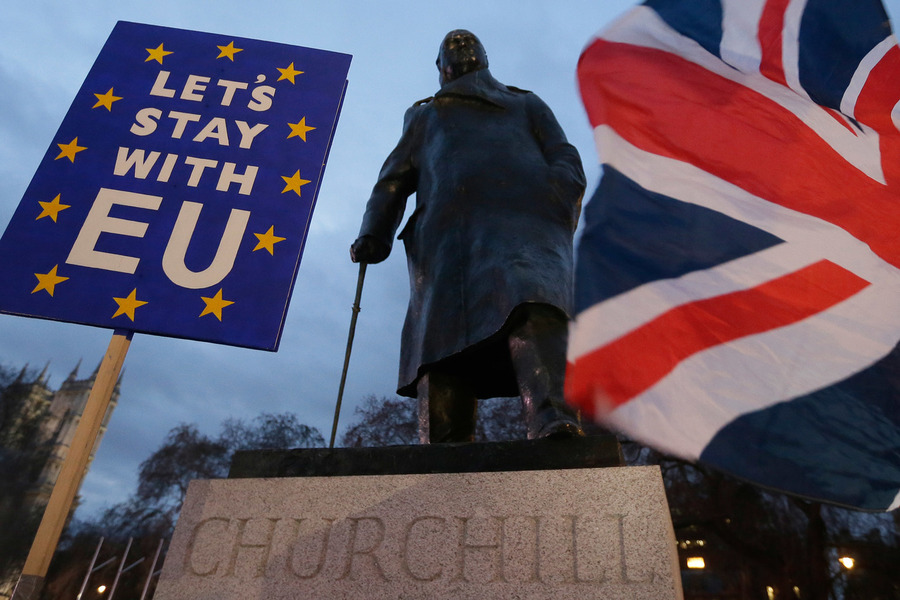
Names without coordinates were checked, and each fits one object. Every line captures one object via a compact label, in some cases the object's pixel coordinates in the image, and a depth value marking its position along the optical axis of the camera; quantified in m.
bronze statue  2.93
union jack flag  2.29
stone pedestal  2.15
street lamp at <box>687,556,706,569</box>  33.62
